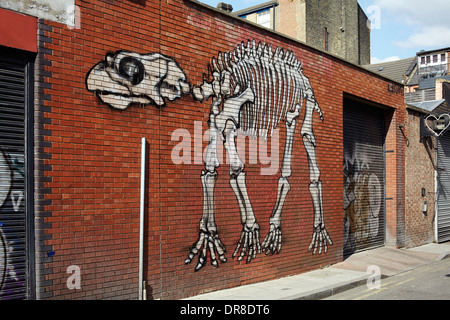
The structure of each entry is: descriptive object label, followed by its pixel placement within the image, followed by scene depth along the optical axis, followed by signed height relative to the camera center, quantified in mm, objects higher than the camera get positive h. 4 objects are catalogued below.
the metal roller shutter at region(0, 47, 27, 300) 5531 -156
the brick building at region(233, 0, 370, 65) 28672 +9638
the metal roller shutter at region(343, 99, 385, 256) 12727 -402
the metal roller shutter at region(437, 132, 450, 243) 16875 -986
